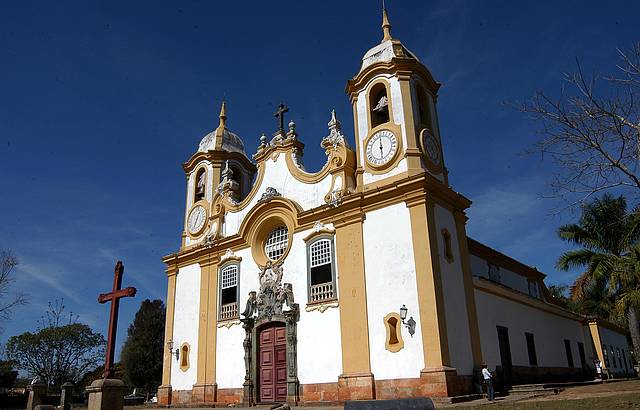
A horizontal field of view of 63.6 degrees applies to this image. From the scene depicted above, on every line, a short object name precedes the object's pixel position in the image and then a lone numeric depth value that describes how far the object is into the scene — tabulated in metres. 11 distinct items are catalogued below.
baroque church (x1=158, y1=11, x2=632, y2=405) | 16.20
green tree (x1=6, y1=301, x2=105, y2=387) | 42.84
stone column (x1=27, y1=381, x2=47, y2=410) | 19.89
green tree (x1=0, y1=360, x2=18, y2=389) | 40.69
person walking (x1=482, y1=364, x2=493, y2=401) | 14.99
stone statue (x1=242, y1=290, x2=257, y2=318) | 20.23
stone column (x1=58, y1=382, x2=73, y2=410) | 20.89
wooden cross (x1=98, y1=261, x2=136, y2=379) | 10.51
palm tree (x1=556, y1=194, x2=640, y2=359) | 20.52
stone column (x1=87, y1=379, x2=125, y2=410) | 9.77
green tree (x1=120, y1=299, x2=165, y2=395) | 41.44
